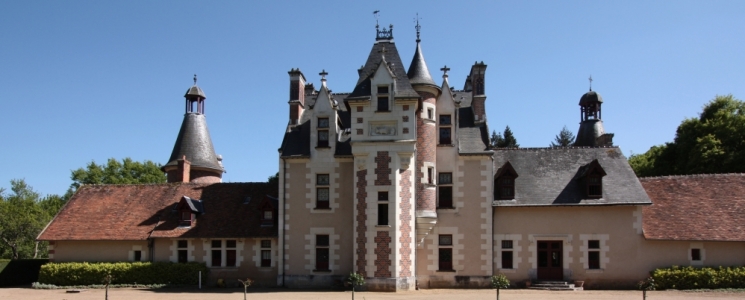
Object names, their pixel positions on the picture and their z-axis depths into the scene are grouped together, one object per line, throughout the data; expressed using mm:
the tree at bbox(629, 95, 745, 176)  35344
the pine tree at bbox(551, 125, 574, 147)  64625
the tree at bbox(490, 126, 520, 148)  55750
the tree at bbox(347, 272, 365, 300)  21427
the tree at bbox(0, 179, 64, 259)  46312
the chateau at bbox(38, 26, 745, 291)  24562
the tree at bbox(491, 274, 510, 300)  18756
